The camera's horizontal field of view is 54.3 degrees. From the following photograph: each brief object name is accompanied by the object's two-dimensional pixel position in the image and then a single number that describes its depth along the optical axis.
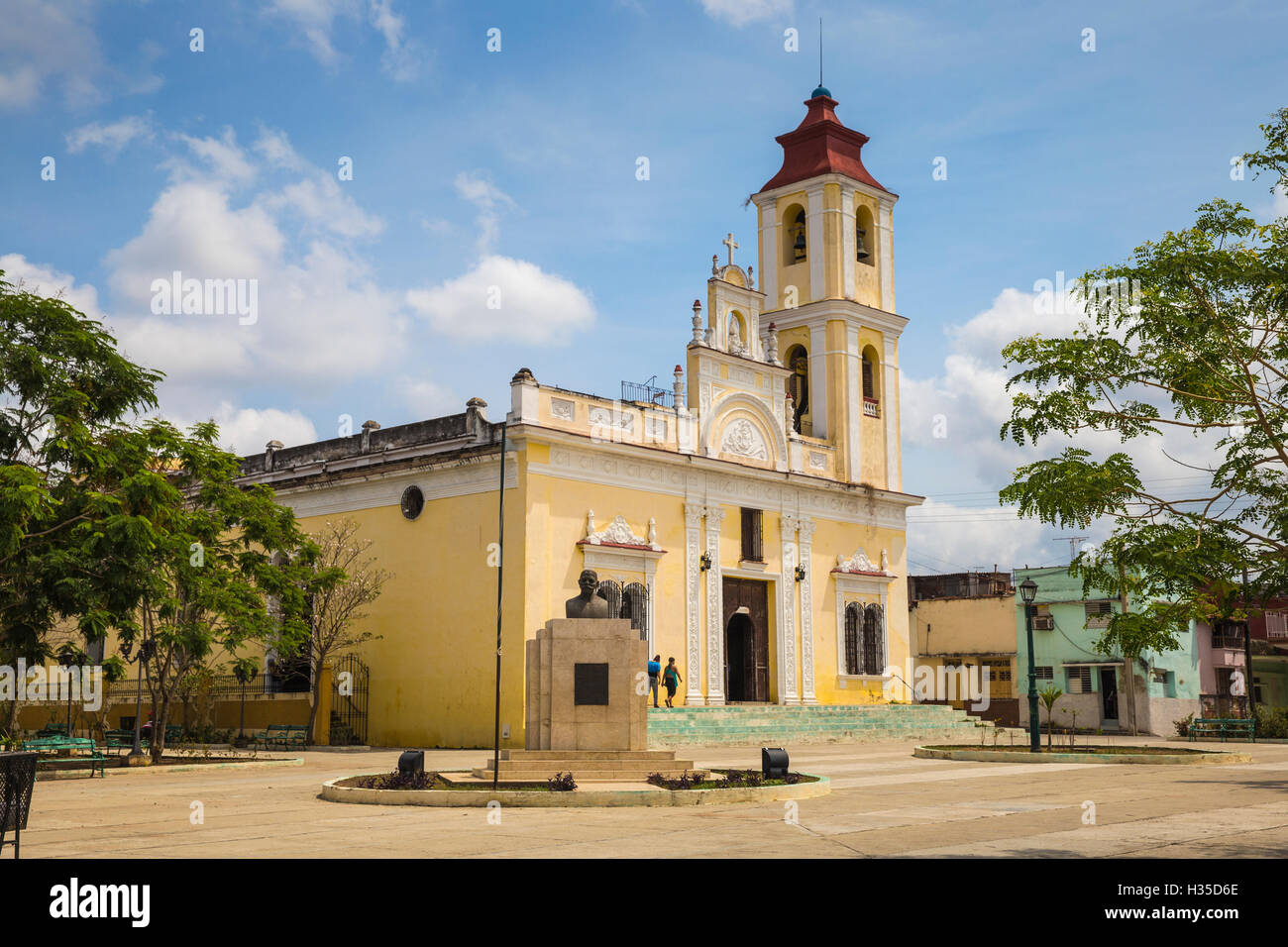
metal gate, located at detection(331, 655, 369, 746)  31.22
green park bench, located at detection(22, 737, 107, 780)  20.33
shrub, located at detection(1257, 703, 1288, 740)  36.38
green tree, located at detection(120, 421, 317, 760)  21.08
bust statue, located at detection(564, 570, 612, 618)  17.44
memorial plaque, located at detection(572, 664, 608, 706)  16.78
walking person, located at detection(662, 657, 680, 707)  30.53
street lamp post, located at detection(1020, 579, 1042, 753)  23.21
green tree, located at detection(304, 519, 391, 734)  29.23
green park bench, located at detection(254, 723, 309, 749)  29.48
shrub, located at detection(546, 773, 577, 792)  14.24
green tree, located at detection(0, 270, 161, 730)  19.23
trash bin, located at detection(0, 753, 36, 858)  8.87
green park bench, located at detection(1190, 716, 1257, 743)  33.46
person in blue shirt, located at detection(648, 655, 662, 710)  28.94
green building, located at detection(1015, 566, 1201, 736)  40.50
